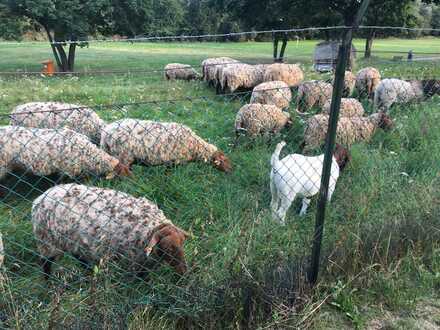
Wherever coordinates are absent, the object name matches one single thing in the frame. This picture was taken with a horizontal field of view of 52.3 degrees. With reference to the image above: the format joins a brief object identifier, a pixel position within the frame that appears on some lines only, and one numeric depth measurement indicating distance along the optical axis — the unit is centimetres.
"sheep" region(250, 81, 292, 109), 893
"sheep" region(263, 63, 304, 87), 1223
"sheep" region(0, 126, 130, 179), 573
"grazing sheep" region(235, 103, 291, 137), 744
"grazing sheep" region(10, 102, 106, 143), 700
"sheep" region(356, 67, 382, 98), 1109
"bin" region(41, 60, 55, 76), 1934
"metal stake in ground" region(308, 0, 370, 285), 301
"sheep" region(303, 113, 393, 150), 679
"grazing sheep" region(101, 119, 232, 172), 615
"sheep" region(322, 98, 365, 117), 816
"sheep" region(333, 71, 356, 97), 1095
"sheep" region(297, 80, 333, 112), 896
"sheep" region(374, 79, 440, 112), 942
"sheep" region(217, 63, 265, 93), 1254
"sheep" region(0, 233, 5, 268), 354
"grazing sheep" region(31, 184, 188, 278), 387
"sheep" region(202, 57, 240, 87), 1407
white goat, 480
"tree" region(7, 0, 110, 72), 1762
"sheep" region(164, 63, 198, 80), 1681
